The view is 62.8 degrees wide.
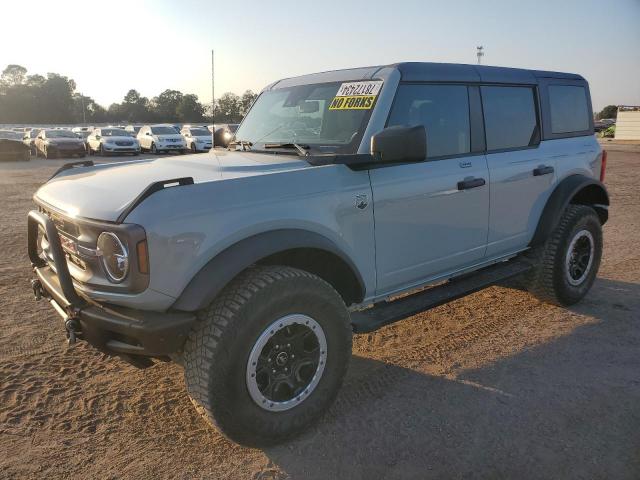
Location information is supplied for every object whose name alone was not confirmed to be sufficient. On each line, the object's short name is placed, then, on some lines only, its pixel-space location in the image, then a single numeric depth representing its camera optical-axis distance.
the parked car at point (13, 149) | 25.17
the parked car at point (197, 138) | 28.42
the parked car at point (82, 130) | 38.97
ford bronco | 2.51
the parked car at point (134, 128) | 36.40
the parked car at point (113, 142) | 26.72
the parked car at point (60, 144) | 26.55
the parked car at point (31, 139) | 30.81
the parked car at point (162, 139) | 27.39
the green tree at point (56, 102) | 88.88
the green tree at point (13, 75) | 105.38
